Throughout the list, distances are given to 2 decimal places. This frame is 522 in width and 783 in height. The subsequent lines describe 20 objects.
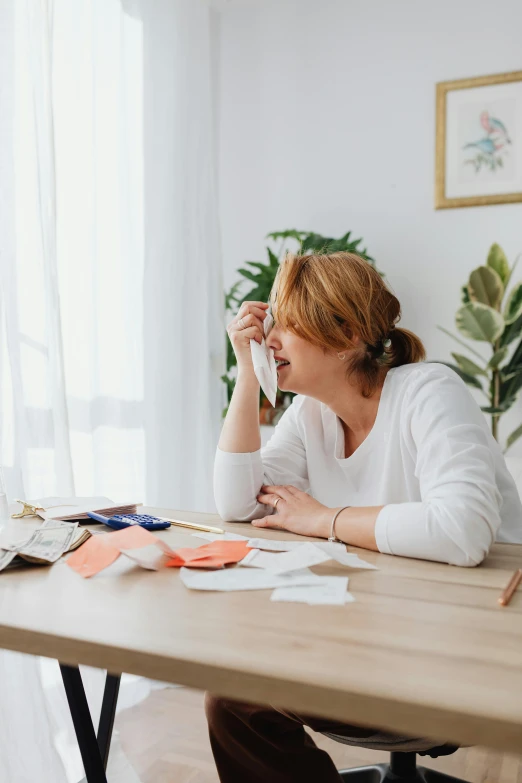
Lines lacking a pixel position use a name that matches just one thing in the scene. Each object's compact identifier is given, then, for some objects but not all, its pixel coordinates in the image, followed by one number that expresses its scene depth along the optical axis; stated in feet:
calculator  4.07
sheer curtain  5.73
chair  4.85
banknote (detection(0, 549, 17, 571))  3.20
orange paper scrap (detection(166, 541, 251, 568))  3.25
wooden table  1.94
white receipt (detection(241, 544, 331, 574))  3.15
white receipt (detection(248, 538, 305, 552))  3.55
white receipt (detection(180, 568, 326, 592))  2.94
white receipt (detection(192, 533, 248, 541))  3.87
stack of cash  3.30
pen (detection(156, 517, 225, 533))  4.07
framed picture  9.45
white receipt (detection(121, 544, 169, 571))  3.22
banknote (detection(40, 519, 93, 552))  3.64
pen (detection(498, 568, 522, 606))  2.75
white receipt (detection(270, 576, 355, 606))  2.74
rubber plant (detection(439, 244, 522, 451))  8.63
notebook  4.33
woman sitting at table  3.53
